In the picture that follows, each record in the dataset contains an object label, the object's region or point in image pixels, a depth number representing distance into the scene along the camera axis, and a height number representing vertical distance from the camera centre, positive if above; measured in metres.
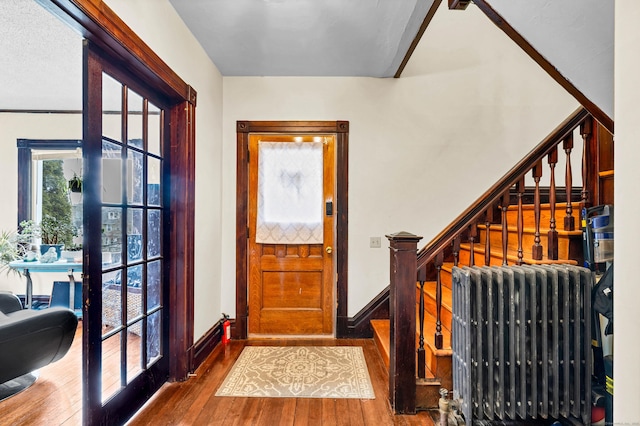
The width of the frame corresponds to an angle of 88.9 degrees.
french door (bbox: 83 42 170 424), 1.62 -0.18
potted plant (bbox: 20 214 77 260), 3.99 -0.25
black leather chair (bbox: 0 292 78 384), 1.96 -0.81
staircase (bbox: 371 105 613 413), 2.02 -0.24
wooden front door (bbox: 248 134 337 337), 3.30 -0.22
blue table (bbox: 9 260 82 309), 3.51 -0.61
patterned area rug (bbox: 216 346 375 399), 2.25 -1.25
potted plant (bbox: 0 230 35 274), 3.84 -0.43
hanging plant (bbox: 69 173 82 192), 3.65 +0.30
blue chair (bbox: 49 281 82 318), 3.91 -0.99
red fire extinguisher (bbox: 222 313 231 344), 3.16 -1.16
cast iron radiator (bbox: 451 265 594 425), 1.79 -0.73
